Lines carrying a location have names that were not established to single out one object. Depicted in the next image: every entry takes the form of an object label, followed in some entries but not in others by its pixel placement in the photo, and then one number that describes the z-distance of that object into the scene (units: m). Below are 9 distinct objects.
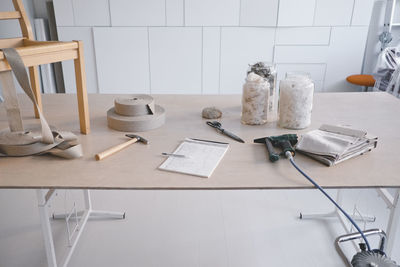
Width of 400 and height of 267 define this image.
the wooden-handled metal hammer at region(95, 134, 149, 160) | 1.11
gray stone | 1.46
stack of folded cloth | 1.08
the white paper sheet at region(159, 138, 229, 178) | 1.05
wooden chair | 1.06
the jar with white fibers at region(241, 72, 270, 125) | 1.33
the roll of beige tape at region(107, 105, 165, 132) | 1.32
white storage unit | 3.39
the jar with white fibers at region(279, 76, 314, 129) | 1.29
